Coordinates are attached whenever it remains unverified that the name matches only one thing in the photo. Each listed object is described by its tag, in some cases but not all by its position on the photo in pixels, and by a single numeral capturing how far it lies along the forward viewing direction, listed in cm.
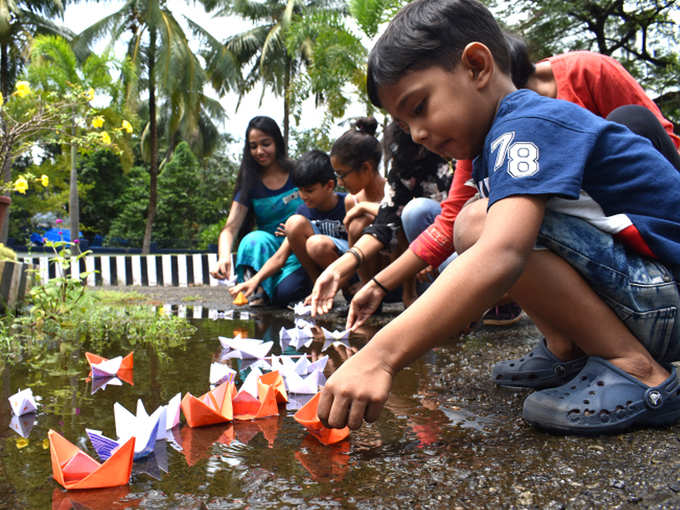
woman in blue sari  471
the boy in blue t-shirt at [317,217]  397
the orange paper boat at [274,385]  154
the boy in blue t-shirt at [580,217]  124
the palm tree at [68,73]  1551
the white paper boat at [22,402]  146
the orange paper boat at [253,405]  147
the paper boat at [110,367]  192
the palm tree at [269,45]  2523
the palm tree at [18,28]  2108
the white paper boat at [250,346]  229
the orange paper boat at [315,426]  126
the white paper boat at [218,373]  178
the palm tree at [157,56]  1995
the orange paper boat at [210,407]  136
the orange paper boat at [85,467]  100
